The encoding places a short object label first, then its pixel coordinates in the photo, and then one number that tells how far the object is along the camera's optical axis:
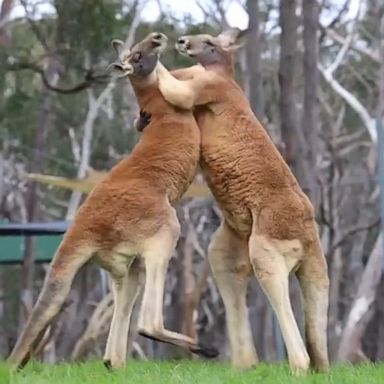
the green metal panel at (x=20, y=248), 16.59
